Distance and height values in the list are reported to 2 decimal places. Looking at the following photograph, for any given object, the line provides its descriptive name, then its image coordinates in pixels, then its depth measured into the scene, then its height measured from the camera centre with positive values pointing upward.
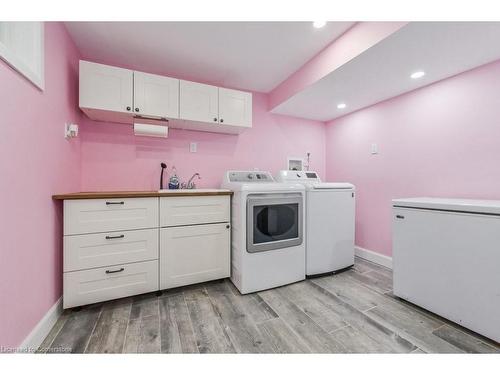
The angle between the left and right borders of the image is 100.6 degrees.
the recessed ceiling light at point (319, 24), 1.57 +1.26
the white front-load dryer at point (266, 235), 1.84 -0.44
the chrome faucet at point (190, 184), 2.44 +0.05
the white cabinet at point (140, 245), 1.53 -0.47
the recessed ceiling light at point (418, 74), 1.83 +1.03
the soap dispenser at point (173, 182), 2.29 +0.07
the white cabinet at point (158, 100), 1.77 +0.85
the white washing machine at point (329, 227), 2.14 -0.41
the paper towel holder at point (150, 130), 2.02 +0.57
